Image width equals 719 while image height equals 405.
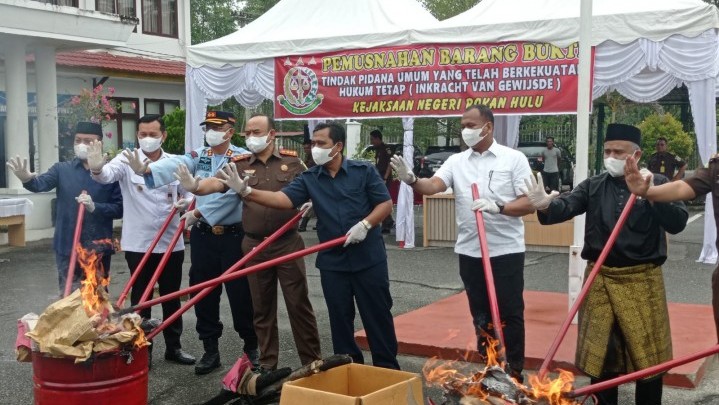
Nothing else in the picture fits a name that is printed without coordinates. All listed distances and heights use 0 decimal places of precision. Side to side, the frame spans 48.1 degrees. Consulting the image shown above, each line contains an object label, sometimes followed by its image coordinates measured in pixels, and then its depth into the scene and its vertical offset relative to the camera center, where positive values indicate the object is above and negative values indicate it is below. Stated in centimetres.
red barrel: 394 -121
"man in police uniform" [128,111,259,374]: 583 -79
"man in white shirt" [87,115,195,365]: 606 -60
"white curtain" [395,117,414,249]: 1225 -109
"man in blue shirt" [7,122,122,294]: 612 -52
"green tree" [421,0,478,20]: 2780 +444
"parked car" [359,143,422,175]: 1655 -38
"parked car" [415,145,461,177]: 2200 -63
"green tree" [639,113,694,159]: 1988 +4
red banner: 1054 +77
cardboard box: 379 -128
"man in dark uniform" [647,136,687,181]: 1584 -50
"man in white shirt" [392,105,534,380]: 509 -58
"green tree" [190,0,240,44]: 3025 +435
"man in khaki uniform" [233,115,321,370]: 553 -82
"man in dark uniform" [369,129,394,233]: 1402 -39
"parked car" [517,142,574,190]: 2238 -68
